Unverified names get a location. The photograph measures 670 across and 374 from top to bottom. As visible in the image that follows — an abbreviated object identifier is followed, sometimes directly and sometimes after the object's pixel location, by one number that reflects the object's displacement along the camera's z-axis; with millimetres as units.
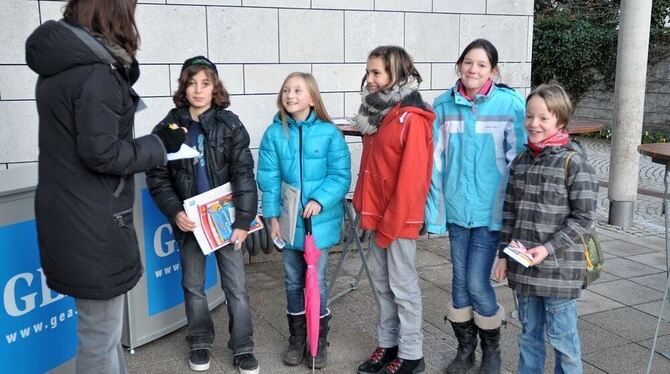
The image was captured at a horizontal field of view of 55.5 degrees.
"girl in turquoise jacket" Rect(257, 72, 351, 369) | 3396
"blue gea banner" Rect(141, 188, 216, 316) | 3643
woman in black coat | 2271
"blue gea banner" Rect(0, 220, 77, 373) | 2822
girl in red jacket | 3094
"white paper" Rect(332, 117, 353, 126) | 4376
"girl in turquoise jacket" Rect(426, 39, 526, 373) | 3186
